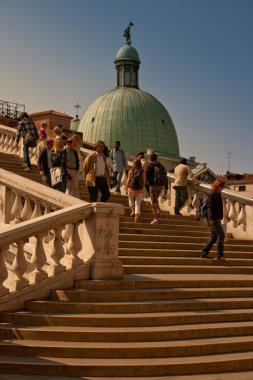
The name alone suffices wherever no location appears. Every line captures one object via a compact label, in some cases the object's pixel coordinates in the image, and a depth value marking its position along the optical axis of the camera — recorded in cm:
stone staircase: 596
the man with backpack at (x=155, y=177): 1236
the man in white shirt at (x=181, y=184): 1360
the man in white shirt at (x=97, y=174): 1098
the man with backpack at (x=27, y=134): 1473
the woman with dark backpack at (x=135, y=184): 1204
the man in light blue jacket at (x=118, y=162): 1430
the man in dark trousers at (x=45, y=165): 1170
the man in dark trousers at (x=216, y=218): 1002
